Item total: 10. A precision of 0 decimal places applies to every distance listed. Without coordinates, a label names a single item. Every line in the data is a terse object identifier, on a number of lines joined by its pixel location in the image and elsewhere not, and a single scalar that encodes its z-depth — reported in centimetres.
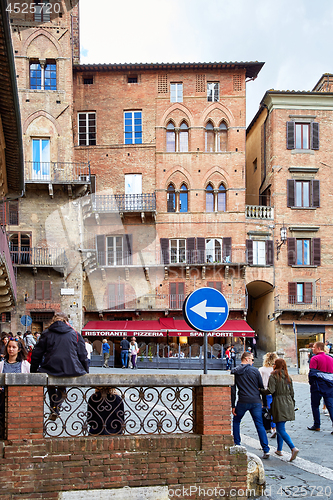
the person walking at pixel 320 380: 1075
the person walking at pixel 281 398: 864
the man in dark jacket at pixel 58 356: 686
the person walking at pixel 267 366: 984
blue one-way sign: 744
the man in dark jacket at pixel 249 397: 855
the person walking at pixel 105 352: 2819
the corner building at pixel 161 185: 3541
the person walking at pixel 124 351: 2748
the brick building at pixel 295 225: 3569
